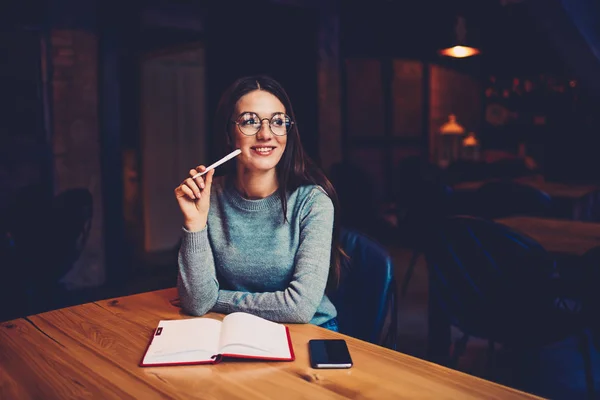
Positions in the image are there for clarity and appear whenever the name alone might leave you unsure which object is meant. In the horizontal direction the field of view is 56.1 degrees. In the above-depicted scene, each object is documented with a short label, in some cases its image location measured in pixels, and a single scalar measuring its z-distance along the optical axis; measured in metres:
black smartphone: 1.15
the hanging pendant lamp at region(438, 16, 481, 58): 4.57
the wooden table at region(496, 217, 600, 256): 2.48
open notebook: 1.17
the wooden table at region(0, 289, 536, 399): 1.03
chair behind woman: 1.64
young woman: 1.53
